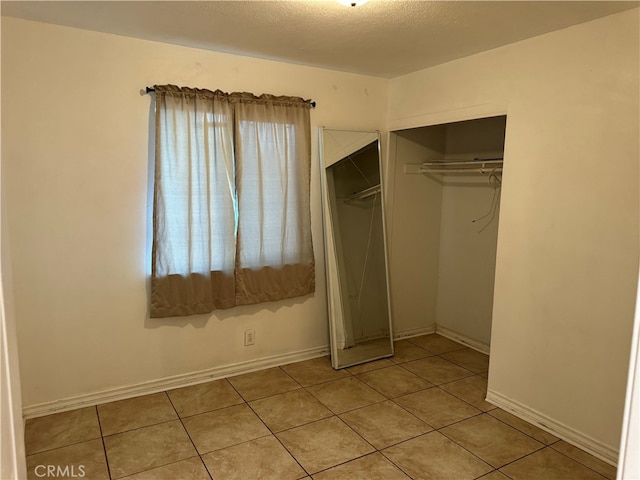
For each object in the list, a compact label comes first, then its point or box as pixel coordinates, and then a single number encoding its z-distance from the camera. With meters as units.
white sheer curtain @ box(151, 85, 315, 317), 2.96
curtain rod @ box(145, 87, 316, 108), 2.86
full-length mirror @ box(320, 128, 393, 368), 3.61
